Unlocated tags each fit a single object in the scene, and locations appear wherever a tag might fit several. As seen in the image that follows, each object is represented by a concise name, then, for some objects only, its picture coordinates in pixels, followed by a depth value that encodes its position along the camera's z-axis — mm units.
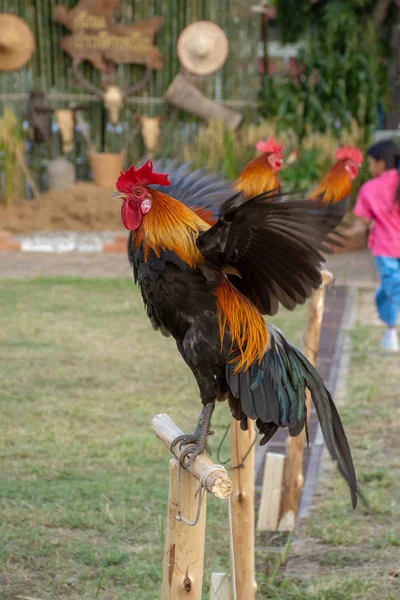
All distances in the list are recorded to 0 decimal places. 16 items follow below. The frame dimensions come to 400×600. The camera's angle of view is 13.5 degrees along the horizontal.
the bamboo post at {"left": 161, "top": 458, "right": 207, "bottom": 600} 4678
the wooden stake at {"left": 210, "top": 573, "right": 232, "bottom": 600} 5641
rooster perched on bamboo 5036
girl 12964
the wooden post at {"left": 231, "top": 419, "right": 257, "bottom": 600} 6246
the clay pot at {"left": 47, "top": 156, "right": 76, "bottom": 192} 24246
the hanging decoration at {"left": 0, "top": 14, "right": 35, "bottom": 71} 24051
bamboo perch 4400
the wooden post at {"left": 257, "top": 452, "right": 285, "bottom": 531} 7577
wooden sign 24399
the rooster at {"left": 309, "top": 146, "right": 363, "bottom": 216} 11490
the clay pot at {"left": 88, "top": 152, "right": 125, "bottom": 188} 24009
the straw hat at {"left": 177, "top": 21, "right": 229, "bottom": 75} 24440
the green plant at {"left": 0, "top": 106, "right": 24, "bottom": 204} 22563
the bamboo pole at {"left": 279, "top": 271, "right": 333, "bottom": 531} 7646
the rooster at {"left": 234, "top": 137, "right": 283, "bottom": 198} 10218
